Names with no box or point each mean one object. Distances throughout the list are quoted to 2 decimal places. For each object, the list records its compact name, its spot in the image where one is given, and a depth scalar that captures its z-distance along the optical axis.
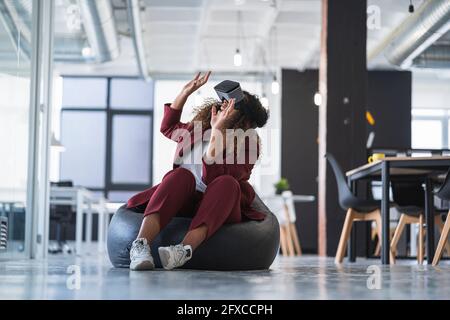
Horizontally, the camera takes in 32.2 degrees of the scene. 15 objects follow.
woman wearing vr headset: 3.36
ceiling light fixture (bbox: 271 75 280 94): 12.14
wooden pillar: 8.44
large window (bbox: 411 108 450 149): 15.18
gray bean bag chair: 3.61
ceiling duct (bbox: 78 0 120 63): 8.70
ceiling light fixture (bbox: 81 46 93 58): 10.69
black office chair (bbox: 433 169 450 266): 4.90
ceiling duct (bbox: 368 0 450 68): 8.69
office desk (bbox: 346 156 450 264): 5.10
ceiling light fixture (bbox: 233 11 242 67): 11.18
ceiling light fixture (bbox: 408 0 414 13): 9.47
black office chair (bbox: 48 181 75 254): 10.47
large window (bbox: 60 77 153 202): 15.14
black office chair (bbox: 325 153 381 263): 6.19
